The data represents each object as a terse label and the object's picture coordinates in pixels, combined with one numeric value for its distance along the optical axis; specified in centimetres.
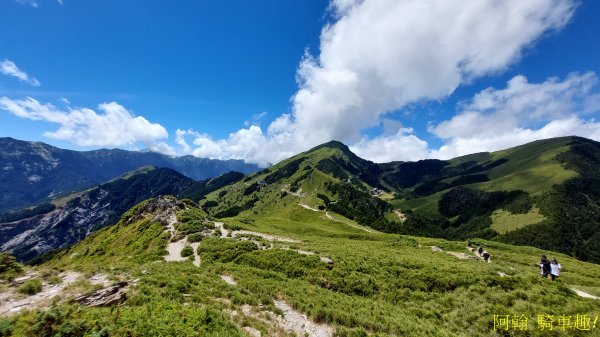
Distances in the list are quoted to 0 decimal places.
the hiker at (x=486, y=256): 4572
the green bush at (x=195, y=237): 5369
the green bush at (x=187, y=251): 4647
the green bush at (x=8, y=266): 2210
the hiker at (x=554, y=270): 2883
